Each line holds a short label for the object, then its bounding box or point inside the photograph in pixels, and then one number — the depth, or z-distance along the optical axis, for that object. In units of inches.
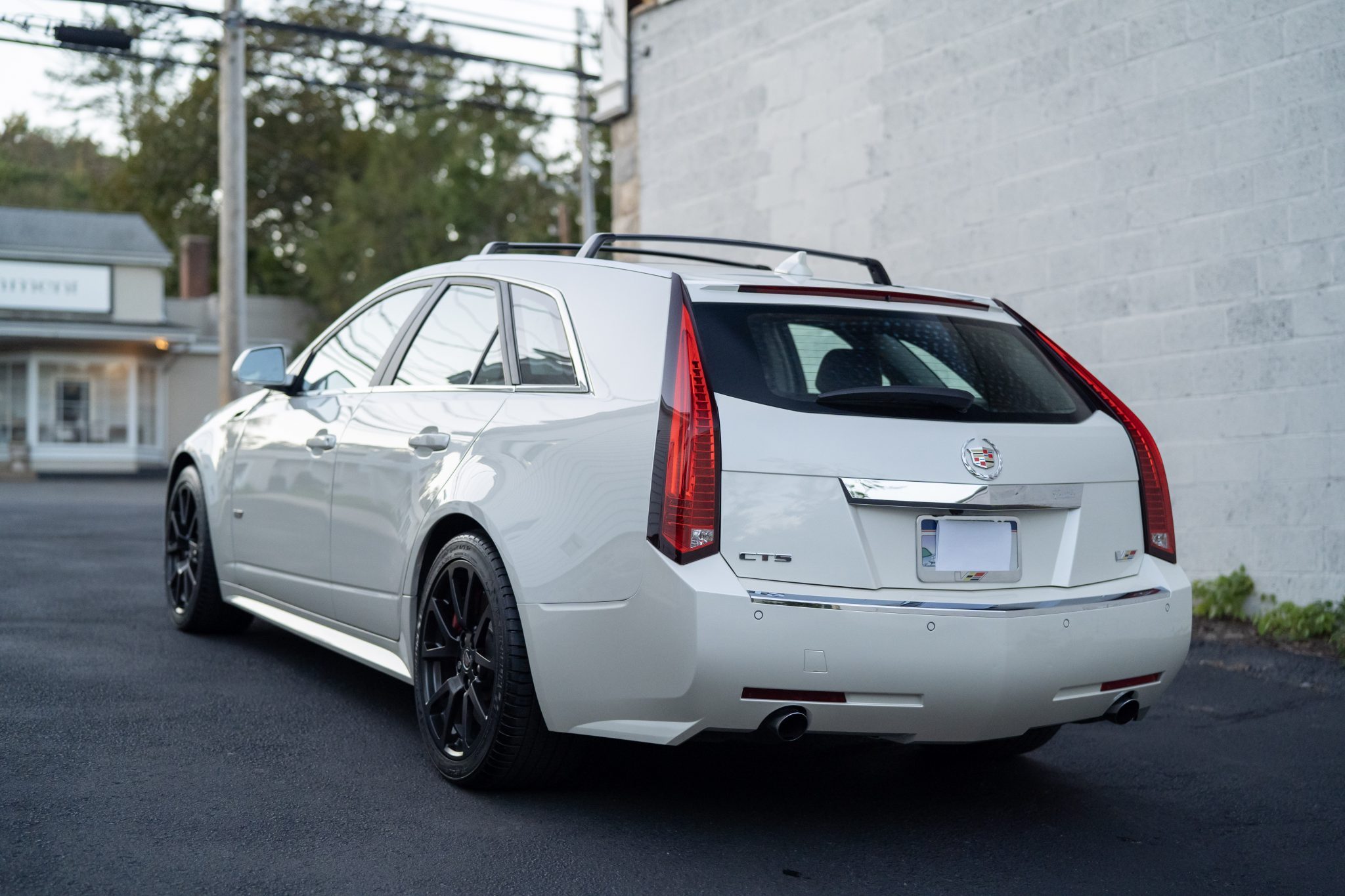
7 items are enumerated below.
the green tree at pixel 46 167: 2279.8
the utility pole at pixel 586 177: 1022.3
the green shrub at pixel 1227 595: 280.1
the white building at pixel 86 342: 1210.6
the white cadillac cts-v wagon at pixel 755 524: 132.6
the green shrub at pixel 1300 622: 261.0
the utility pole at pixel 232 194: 737.6
